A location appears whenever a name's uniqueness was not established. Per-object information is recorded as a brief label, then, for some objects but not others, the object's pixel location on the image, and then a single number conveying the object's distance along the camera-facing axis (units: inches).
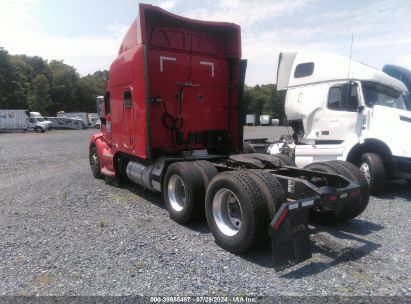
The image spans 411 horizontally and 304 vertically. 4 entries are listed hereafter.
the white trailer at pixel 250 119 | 2932.8
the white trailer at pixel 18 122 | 1592.0
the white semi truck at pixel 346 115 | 287.3
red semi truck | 165.8
